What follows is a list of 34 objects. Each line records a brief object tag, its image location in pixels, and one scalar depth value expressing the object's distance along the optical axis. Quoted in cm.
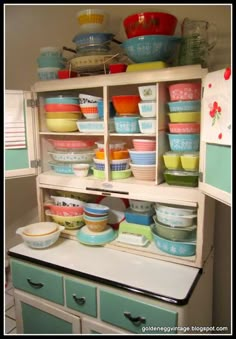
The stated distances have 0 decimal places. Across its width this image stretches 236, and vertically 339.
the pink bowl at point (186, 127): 133
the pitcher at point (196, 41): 134
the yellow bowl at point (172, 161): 138
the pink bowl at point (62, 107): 161
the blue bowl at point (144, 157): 144
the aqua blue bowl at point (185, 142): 134
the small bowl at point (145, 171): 145
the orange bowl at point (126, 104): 144
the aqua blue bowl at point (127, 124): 145
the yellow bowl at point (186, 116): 132
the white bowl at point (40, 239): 154
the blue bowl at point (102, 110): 157
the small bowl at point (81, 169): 165
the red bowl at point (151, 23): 130
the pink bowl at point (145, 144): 143
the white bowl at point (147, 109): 138
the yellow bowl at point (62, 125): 162
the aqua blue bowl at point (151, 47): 132
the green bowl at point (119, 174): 155
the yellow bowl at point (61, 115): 161
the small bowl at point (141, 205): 158
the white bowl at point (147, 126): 139
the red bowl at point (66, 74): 158
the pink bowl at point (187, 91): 130
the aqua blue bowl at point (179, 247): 138
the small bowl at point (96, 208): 160
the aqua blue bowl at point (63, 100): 160
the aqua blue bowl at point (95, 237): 157
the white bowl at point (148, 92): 136
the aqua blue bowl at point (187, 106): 131
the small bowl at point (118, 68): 142
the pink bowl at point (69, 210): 171
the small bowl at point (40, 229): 159
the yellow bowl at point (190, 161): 133
